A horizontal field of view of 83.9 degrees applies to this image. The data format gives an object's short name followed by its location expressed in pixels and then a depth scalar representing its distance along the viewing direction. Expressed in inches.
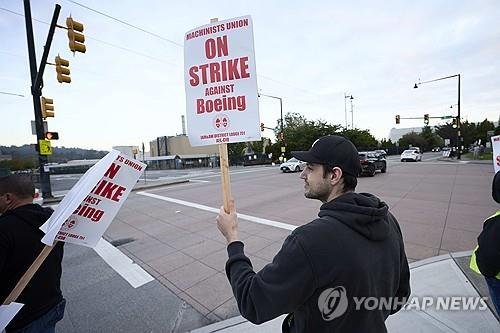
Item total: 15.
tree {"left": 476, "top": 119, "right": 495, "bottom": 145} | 2623.0
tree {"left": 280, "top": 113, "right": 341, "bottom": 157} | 1931.6
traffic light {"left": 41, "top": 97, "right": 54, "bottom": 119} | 454.0
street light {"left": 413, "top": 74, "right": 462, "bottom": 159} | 1247.8
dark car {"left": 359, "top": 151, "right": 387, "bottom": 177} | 681.6
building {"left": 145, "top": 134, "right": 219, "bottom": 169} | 2585.6
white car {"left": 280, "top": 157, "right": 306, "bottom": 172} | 944.0
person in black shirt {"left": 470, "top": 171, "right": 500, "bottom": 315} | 79.9
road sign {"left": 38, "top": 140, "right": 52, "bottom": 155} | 483.2
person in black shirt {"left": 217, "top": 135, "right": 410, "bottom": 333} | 47.8
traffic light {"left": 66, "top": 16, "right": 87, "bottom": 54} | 339.3
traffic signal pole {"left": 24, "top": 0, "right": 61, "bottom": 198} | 455.5
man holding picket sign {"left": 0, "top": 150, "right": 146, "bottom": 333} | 72.2
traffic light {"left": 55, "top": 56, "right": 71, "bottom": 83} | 386.6
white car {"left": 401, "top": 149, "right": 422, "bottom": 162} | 1316.4
